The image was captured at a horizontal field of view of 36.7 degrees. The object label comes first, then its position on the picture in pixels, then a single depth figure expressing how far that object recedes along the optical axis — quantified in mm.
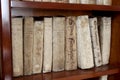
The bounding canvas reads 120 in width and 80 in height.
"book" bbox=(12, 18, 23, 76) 673
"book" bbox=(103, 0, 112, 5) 827
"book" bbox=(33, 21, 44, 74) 719
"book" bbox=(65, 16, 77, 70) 764
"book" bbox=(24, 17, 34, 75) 699
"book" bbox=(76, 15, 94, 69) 773
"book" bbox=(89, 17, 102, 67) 803
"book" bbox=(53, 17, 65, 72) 747
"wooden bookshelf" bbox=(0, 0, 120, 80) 595
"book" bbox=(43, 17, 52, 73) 731
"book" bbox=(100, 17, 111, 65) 851
